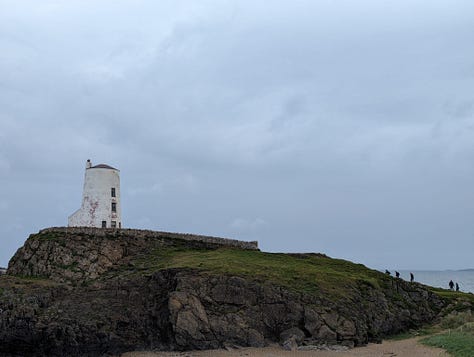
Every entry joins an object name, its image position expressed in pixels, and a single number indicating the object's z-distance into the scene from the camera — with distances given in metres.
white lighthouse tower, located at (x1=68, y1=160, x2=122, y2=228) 62.97
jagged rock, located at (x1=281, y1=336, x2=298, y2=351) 40.91
